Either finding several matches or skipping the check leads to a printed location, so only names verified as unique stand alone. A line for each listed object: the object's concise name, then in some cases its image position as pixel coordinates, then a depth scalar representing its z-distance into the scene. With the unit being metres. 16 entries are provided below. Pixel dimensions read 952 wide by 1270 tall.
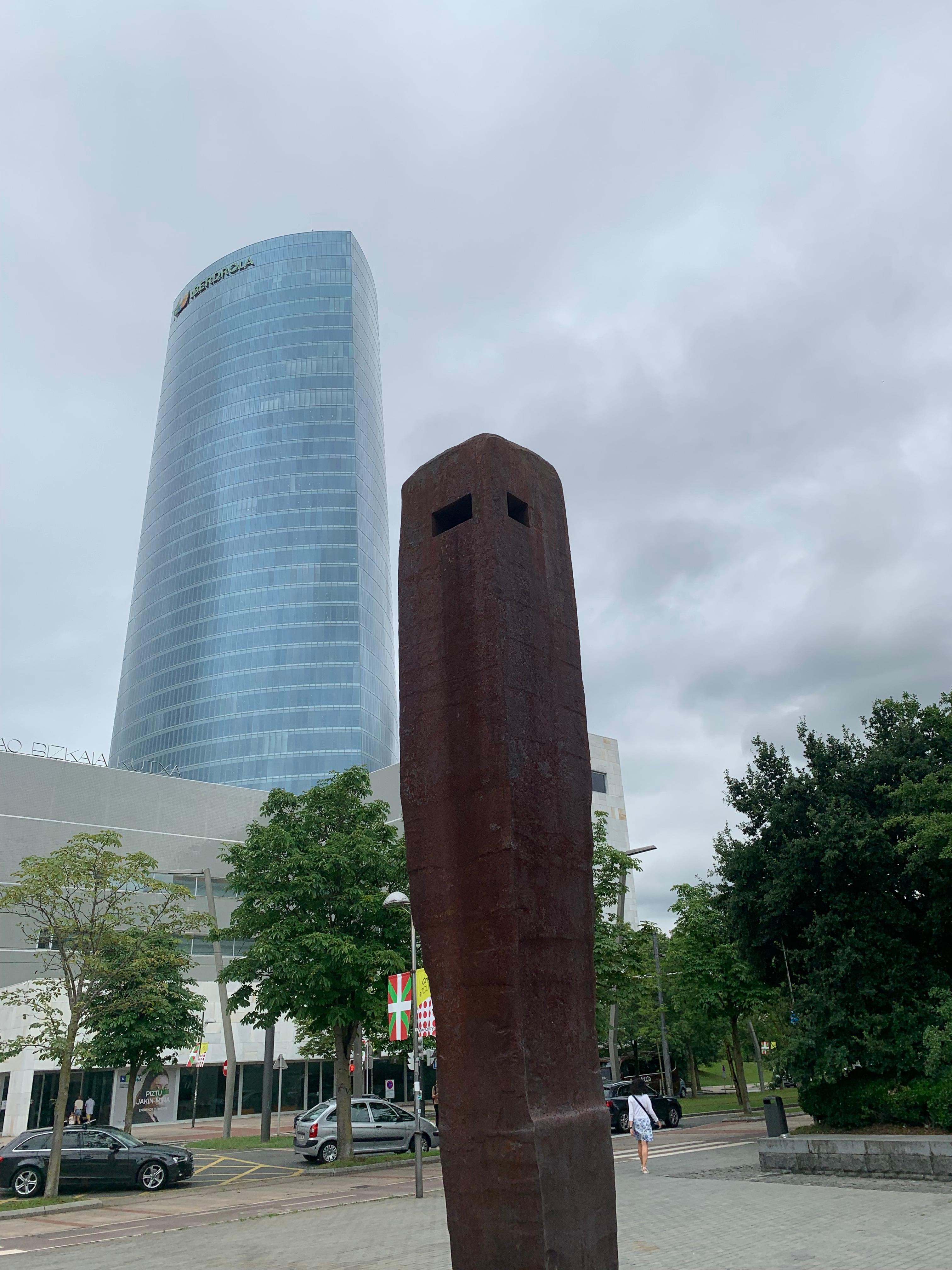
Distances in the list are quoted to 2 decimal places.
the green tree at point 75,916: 19.61
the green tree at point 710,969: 31.94
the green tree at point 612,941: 27.36
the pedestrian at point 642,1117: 19.16
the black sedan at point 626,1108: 32.00
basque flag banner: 19.31
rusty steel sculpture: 6.58
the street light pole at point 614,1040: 43.16
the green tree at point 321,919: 22.83
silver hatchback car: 24.97
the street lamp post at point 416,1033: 17.75
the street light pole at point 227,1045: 33.19
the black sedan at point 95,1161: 20.12
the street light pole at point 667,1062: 40.11
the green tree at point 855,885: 18.52
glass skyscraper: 123.25
